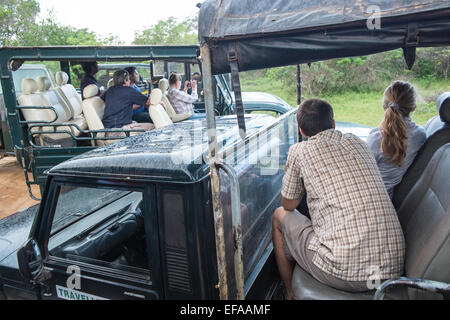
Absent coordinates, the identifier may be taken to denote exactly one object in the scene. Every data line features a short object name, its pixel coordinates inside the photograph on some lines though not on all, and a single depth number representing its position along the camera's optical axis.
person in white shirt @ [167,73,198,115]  6.39
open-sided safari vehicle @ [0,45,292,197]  4.65
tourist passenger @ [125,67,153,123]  5.80
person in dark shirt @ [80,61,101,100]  5.82
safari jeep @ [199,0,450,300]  1.28
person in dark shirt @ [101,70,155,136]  5.38
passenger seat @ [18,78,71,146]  5.06
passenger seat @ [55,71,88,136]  6.73
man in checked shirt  1.78
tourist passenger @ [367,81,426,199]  2.71
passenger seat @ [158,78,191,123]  6.02
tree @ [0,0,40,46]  16.05
